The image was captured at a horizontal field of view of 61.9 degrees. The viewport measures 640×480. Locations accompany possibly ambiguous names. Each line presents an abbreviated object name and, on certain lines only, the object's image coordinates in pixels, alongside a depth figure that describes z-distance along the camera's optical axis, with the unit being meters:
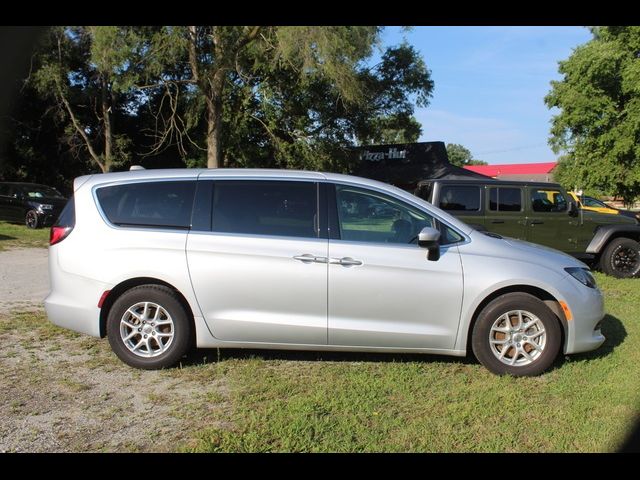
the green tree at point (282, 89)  16.53
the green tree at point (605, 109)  27.03
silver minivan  4.57
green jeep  9.25
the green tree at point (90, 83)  16.94
